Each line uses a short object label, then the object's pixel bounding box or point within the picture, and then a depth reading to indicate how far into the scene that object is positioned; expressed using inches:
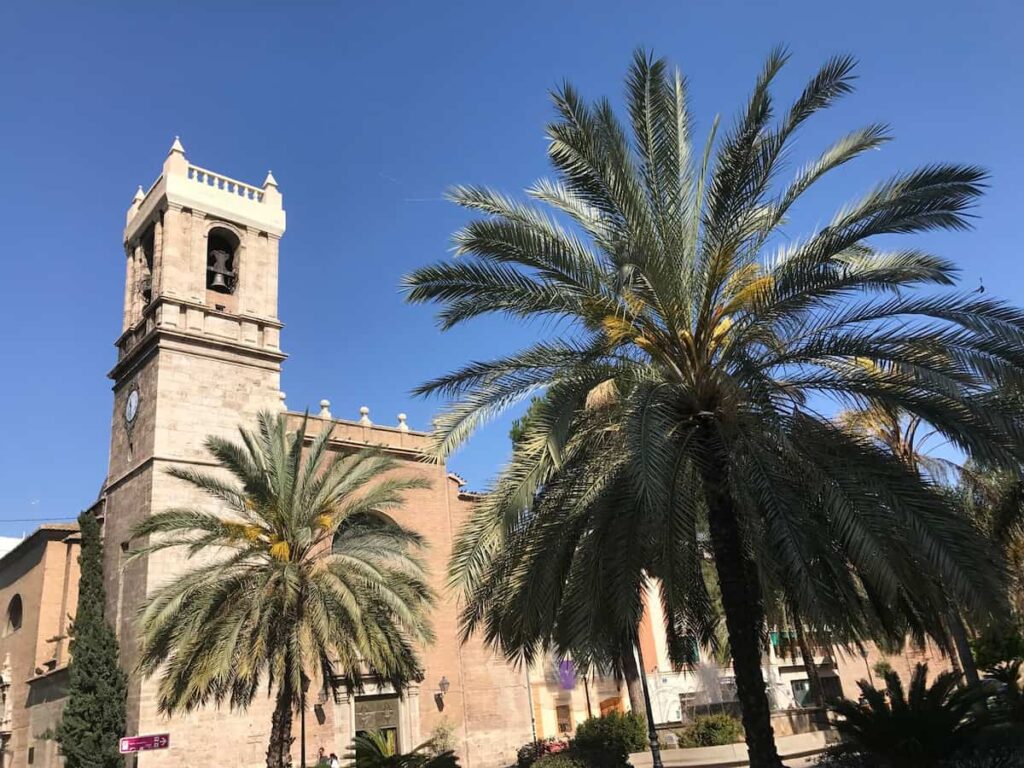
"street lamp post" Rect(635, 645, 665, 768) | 633.0
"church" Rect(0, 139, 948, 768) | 903.7
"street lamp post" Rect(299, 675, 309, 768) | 627.5
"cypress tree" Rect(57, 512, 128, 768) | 836.0
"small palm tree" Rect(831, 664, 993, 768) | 400.8
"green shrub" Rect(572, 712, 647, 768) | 681.6
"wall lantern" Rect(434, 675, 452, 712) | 1081.4
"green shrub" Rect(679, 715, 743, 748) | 813.2
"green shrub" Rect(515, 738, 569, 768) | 933.1
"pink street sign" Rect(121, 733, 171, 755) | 737.6
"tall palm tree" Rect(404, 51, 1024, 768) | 344.8
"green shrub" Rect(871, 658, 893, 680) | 1406.7
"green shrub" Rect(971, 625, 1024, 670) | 1135.7
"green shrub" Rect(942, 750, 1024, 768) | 397.4
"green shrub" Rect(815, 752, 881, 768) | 429.7
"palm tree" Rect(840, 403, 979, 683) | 620.7
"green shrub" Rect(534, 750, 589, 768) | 601.6
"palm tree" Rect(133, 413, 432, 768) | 596.7
